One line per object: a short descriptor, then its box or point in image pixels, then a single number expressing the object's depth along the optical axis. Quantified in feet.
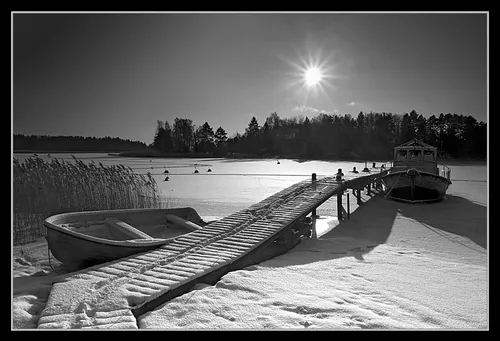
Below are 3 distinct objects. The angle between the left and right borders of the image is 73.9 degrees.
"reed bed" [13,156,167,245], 27.25
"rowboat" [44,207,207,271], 18.17
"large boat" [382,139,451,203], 49.19
